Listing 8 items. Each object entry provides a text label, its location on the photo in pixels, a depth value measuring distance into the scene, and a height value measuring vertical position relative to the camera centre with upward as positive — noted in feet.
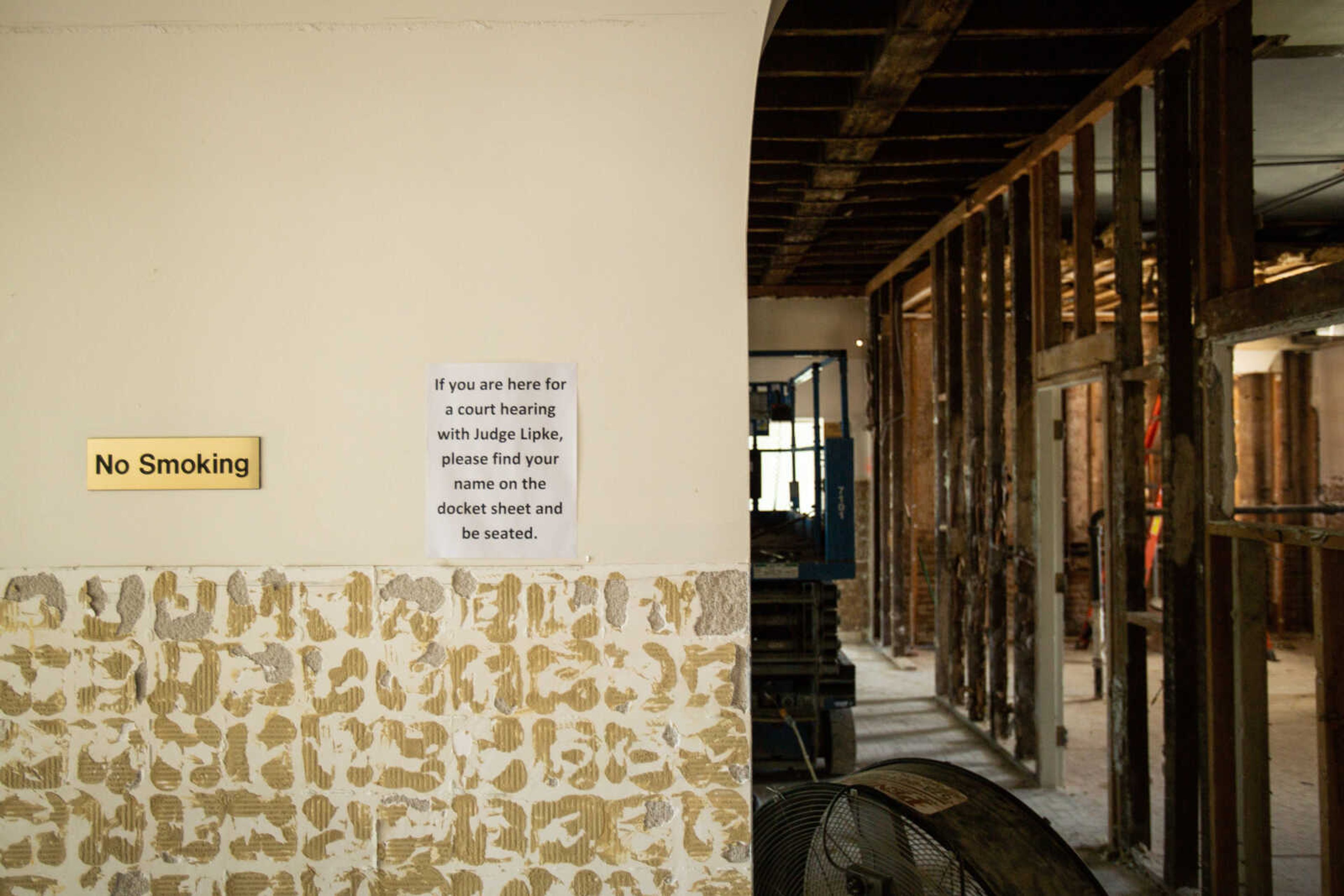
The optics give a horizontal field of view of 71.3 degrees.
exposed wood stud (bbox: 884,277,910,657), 27.84 -1.19
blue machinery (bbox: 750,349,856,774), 17.34 -3.38
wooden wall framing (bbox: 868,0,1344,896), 10.42 +0.06
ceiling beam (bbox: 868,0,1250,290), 11.04 +5.43
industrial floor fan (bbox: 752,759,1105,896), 6.45 -2.74
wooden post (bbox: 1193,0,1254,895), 10.57 +2.07
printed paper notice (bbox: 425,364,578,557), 5.75 +0.08
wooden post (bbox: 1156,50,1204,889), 11.66 -0.20
